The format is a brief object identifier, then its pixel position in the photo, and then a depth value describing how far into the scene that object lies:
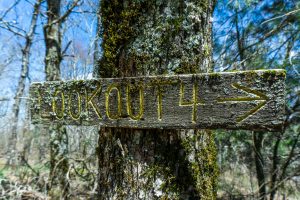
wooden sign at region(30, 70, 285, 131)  1.00
